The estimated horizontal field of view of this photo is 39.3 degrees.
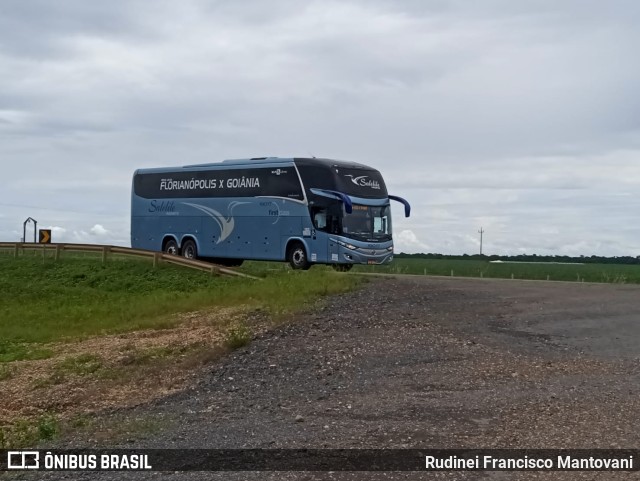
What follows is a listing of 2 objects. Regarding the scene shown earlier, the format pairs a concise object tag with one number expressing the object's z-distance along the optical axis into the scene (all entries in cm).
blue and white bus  3169
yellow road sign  4472
